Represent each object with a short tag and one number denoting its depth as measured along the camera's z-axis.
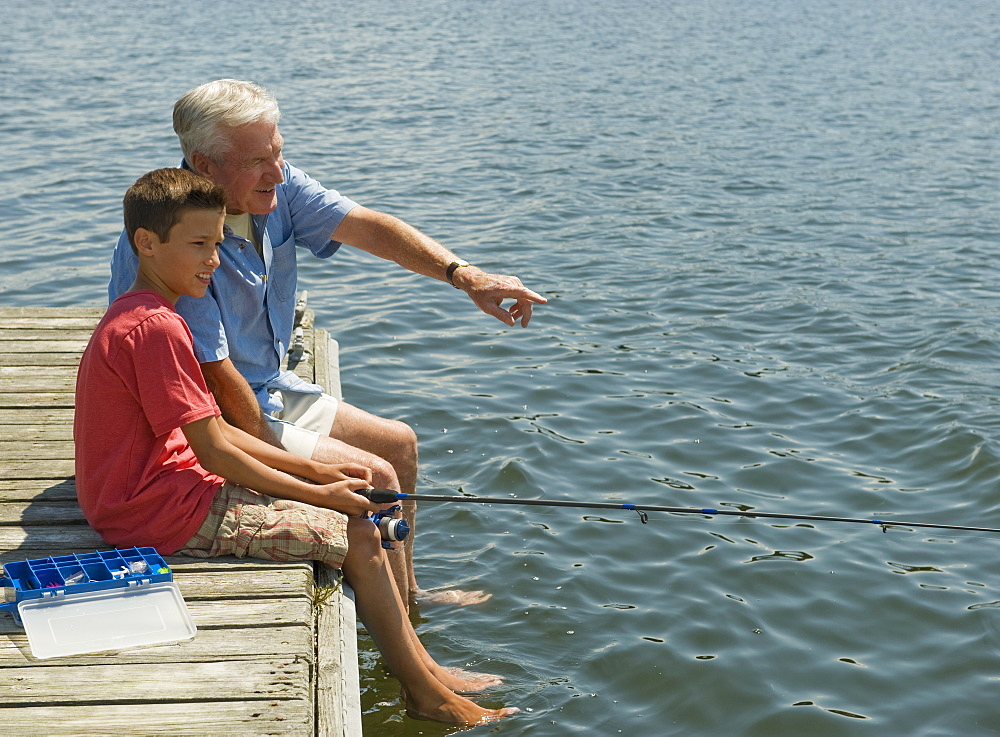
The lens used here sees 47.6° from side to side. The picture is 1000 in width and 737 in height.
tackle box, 2.93
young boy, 3.06
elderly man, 3.47
